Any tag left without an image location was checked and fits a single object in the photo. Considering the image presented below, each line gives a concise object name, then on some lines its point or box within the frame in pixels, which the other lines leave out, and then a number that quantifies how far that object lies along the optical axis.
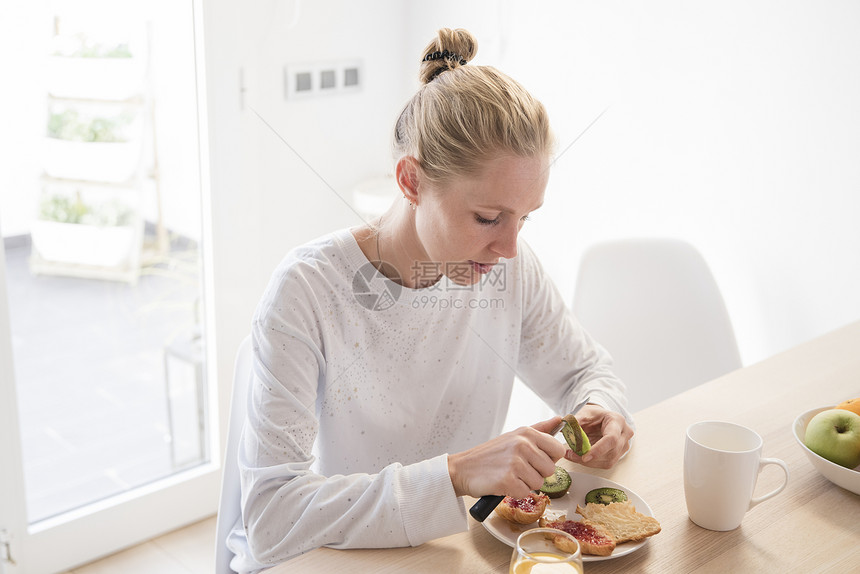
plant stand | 1.92
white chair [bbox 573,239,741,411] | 1.74
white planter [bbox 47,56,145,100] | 1.89
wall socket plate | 2.27
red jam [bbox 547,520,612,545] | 0.91
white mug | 0.94
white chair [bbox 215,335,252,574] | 1.19
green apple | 1.04
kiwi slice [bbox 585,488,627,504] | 0.99
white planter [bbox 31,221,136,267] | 1.93
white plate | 0.91
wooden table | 0.91
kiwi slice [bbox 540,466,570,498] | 1.03
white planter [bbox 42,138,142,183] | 1.92
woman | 0.97
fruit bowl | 1.02
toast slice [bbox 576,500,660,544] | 0.92
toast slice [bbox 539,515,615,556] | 0.89
